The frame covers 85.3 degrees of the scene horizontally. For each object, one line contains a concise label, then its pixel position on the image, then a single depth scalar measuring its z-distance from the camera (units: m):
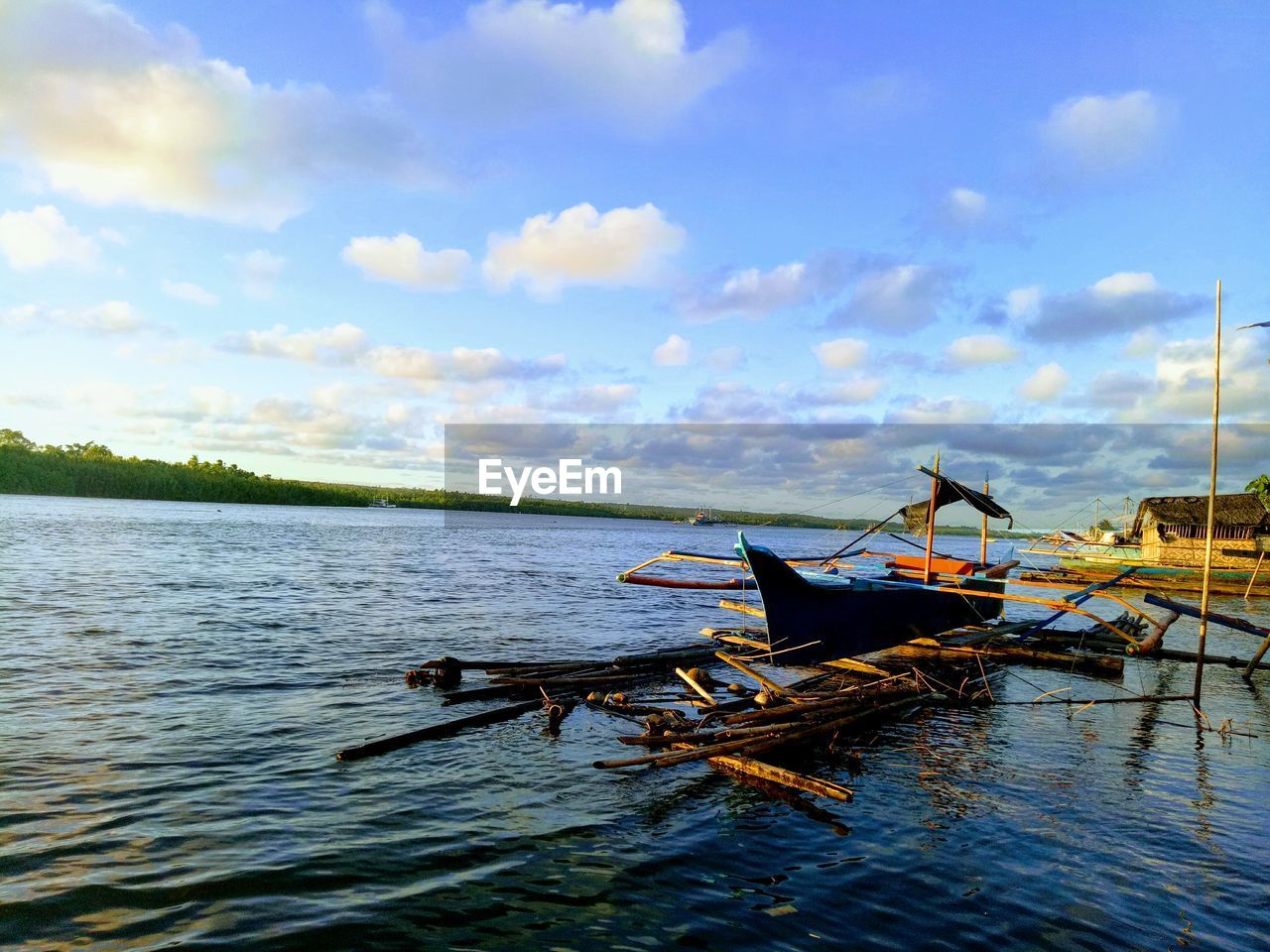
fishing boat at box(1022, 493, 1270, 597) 46.69
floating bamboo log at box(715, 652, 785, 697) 12.83
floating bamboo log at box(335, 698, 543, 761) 10.91
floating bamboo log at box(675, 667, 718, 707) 12.54
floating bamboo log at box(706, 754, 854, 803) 9.69
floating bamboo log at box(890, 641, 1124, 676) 19.73
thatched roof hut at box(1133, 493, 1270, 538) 48.72
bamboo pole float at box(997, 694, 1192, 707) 16.23
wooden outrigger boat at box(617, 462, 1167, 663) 15.98
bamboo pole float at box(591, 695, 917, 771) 9.58
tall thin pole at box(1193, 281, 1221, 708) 15.22
